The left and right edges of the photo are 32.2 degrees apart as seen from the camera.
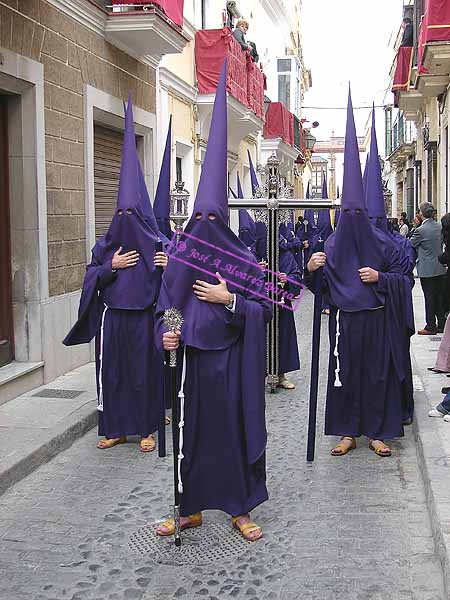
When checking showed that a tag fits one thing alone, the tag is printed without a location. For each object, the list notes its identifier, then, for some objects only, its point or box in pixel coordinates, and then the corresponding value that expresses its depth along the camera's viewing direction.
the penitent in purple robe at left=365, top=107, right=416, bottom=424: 5.84
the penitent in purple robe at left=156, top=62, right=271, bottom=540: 4.11
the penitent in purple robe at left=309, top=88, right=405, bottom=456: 5.66
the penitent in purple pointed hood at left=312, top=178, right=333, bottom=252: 12.97
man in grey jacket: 11.20
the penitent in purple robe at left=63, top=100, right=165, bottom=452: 5.90
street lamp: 33.78
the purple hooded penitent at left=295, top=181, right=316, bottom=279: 14.11
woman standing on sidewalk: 7.03
